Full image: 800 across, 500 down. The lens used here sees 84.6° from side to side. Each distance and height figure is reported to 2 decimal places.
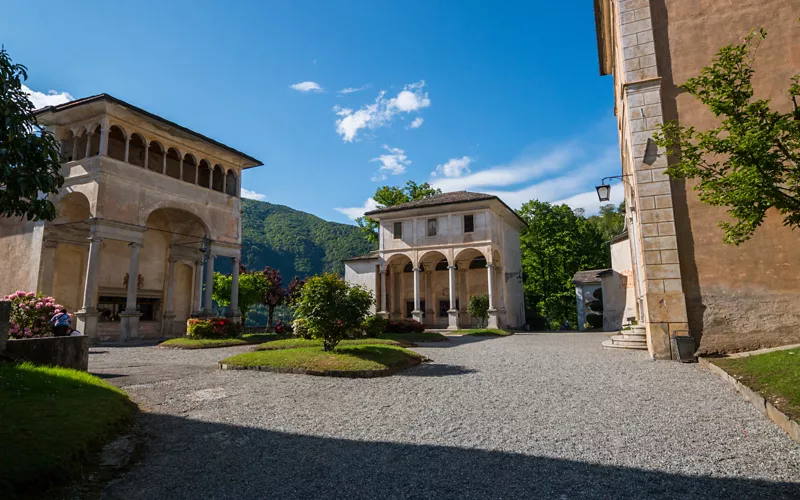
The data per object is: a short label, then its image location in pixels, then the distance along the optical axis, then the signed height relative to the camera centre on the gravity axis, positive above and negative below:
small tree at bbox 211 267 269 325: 37.88 +1.99
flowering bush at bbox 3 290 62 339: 10.55 +0.04
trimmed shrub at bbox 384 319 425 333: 23.55 -0.91
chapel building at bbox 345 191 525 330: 31.91 +3.75
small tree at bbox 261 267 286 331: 39.06 +1.63
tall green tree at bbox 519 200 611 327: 40.62 +4.79
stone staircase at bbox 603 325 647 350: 13.41 -1.04
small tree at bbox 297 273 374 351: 10.91 +0.07
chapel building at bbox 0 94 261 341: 19.88 +4.54
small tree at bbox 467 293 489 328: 30.80 +0.06
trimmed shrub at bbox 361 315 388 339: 19.44 -0.73
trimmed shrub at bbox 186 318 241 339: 19.45 -0.74
